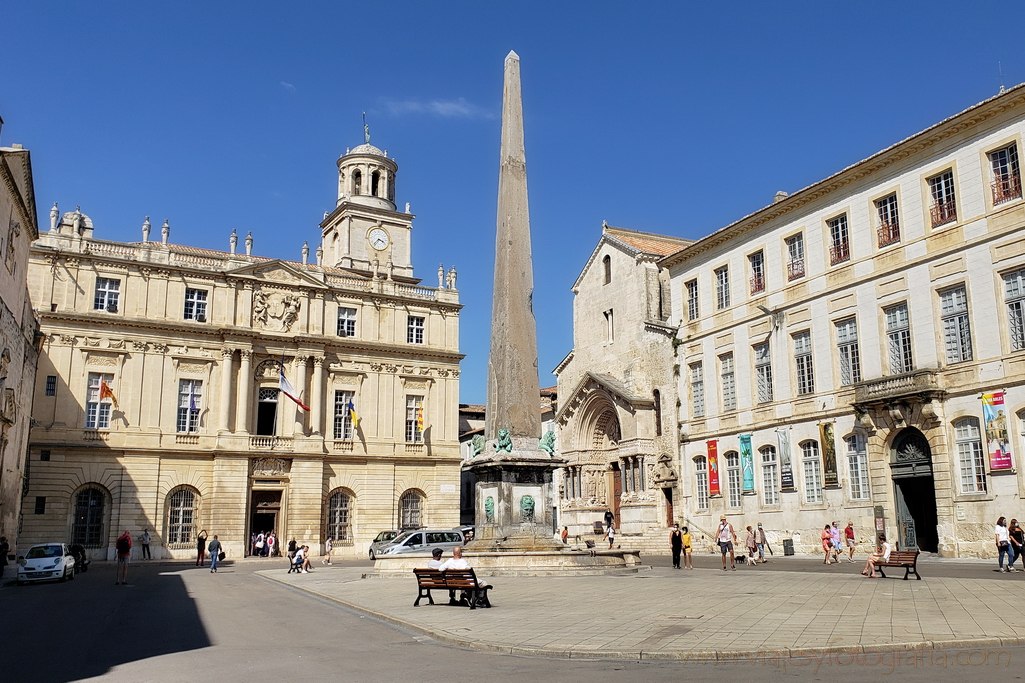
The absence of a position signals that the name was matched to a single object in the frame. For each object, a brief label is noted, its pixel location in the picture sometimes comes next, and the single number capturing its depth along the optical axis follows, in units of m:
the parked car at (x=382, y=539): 38.72
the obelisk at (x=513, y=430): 18.95
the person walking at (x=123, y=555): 25.39
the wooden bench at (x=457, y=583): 13.61
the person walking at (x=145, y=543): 39.91
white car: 25.61
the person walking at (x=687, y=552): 25.69
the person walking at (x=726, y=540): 25.02
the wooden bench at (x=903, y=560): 17.92
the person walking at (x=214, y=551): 30.88
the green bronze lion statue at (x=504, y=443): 18.86
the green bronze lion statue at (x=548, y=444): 19.44
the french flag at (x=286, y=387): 42.06
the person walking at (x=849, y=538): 27.60
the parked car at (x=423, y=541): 29.78
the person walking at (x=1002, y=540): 20.72
